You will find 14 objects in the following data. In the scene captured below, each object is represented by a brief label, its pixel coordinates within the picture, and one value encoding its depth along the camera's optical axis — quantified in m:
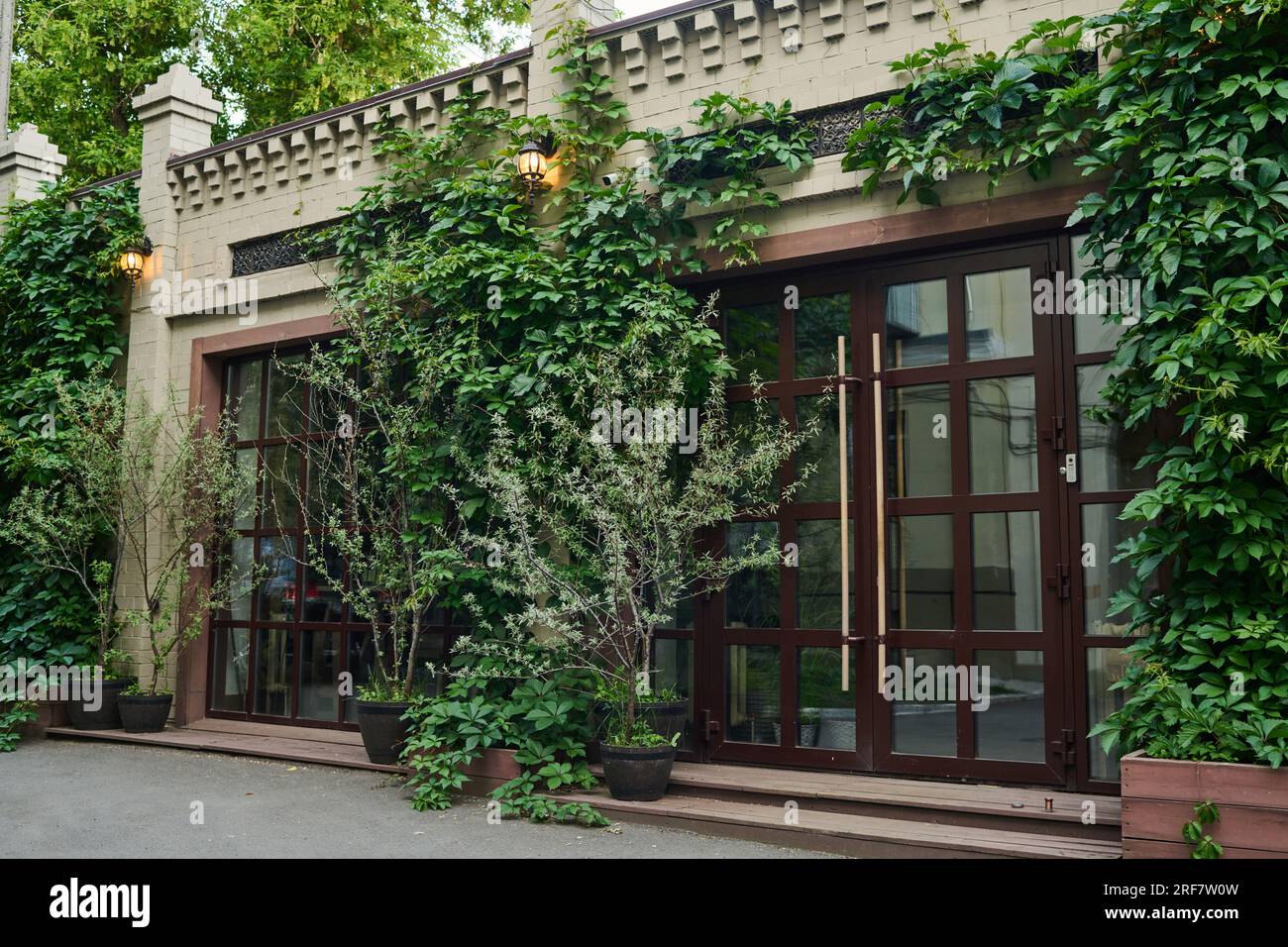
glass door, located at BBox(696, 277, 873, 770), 6.78
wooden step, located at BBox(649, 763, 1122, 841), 5.55
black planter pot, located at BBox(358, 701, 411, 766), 7.73
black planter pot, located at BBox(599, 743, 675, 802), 6.39
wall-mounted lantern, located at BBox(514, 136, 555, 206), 7.75
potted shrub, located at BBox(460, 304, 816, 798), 6.55
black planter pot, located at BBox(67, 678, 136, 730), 9.45
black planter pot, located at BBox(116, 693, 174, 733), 9.26
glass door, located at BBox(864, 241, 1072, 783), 6.16
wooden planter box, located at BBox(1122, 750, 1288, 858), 4.59
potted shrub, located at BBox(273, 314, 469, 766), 7.78
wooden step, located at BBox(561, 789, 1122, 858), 5.32
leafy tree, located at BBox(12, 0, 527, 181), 18.00
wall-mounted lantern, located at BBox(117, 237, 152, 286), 10.20
